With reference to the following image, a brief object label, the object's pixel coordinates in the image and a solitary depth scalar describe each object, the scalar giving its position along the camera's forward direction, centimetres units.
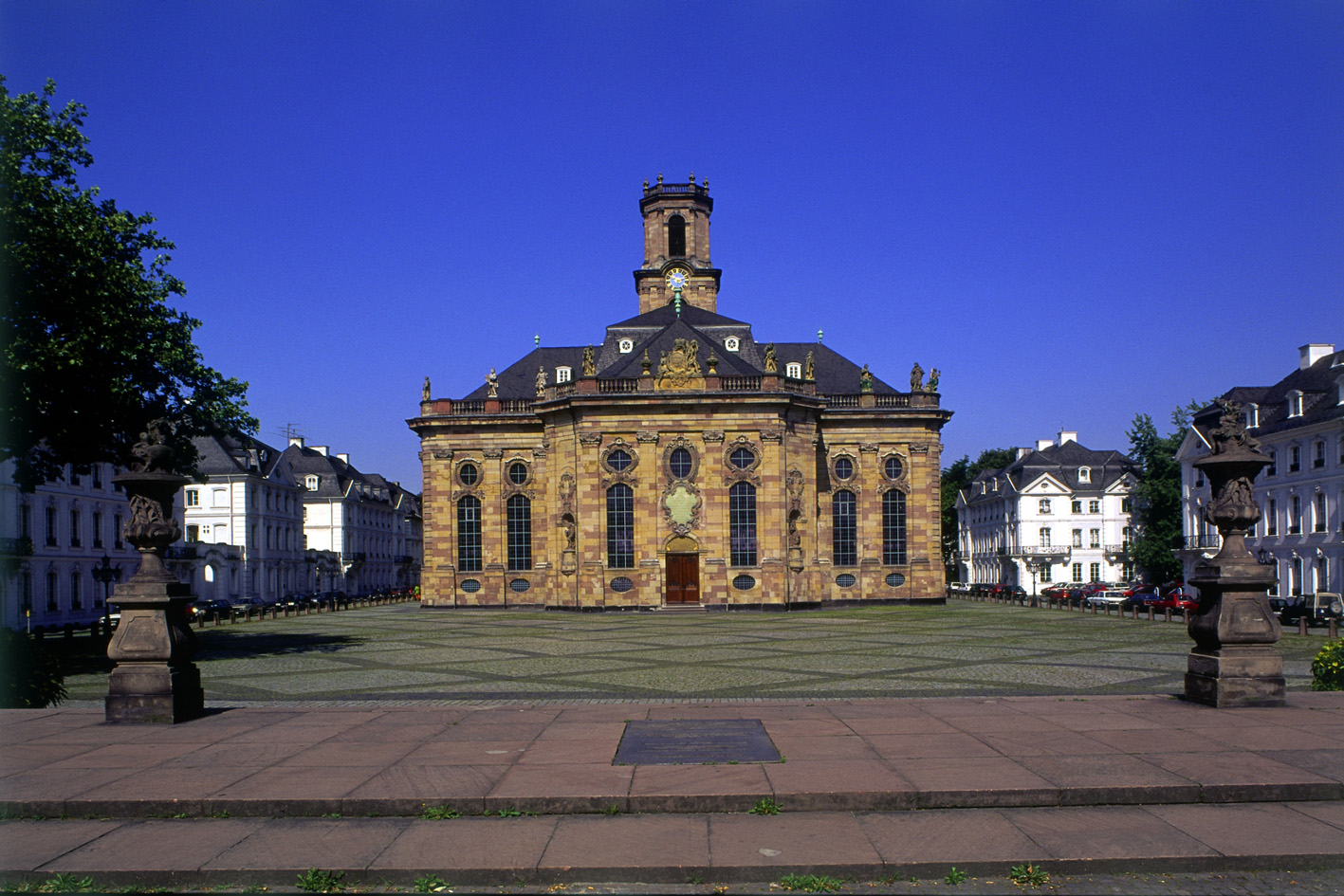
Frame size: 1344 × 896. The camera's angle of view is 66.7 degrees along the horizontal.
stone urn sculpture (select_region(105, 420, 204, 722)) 1350
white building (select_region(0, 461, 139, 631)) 4900
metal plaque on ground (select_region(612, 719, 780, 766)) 1087
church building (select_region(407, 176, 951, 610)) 5459
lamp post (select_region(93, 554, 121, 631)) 3834
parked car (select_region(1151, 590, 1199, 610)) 4557
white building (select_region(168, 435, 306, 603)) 7194
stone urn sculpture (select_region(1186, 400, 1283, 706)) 1380
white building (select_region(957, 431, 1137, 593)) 9144
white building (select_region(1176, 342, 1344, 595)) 4997
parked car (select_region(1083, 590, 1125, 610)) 5476
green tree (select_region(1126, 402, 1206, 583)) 7444
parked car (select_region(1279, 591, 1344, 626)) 3971
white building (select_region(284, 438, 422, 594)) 9569
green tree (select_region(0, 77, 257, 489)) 2231
